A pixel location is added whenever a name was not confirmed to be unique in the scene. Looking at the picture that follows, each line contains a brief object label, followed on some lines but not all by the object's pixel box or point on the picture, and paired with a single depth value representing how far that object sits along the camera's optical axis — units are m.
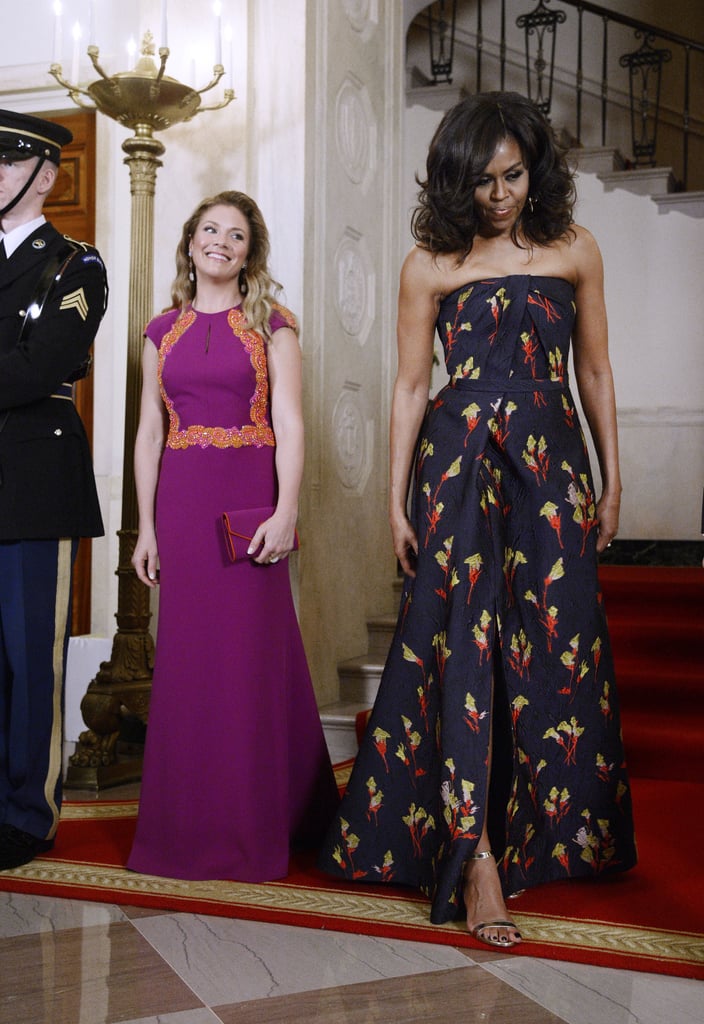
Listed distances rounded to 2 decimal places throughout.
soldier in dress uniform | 2.91
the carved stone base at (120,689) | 3.95
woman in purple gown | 2.86
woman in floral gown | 2.53
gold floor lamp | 3.72
